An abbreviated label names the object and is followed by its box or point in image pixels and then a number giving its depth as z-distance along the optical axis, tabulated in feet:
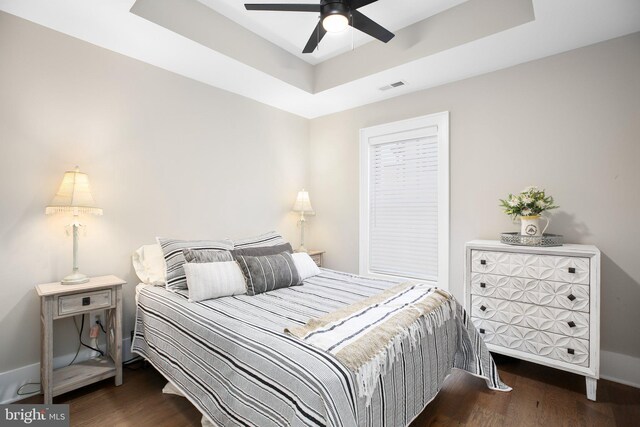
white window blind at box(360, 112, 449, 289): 10.37
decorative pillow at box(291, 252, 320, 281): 9.15
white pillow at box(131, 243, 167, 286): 8.10
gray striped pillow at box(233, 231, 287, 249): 9.66
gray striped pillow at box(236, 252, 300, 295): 7.72
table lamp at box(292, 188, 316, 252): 12.83
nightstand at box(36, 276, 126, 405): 6.42
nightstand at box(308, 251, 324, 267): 12.72
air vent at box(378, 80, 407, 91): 10.21
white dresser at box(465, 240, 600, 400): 6.81
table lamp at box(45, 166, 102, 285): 7.02
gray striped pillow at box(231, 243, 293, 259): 8.47
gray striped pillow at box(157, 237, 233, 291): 7.73
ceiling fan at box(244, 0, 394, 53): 5.88
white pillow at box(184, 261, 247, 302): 7.08
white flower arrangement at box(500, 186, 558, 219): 7.96
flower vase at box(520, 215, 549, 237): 7.87
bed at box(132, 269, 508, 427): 4.00
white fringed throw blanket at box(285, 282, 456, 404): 4.45
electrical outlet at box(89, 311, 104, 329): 7.90
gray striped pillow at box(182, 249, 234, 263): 7.78
